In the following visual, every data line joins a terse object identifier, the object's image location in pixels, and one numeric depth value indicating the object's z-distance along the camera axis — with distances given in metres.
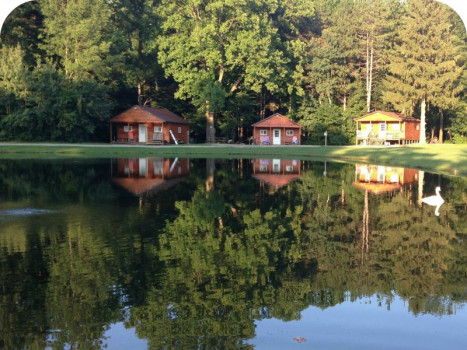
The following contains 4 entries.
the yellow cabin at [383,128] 60.88
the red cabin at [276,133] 61.69
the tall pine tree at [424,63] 63.38
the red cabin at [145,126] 58.50
